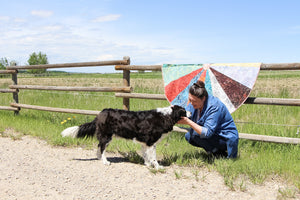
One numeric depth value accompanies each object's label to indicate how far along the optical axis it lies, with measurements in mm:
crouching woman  4363
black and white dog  4570
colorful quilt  4957
